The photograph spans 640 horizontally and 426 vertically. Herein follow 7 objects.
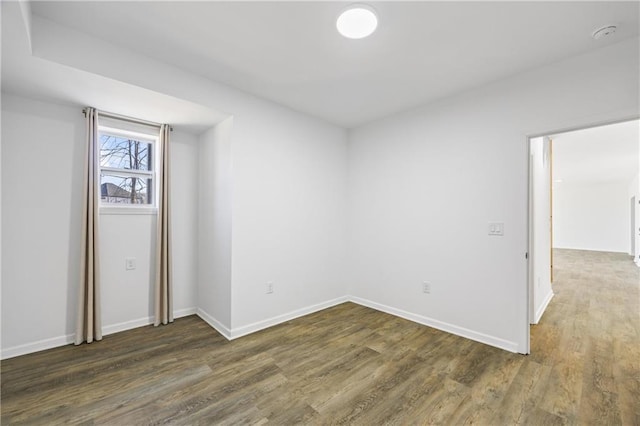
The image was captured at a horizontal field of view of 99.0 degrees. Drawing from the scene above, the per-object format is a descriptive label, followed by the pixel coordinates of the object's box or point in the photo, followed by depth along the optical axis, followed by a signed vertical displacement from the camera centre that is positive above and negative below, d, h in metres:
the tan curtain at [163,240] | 3.21 -0.32
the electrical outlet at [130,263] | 3.10 -0.57
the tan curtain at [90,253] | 2.70 -0.40
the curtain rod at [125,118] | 2.88 +1.06
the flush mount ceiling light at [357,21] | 1.80 +1.35
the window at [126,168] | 3.06 +0.53
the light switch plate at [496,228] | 2.71 -0.12
